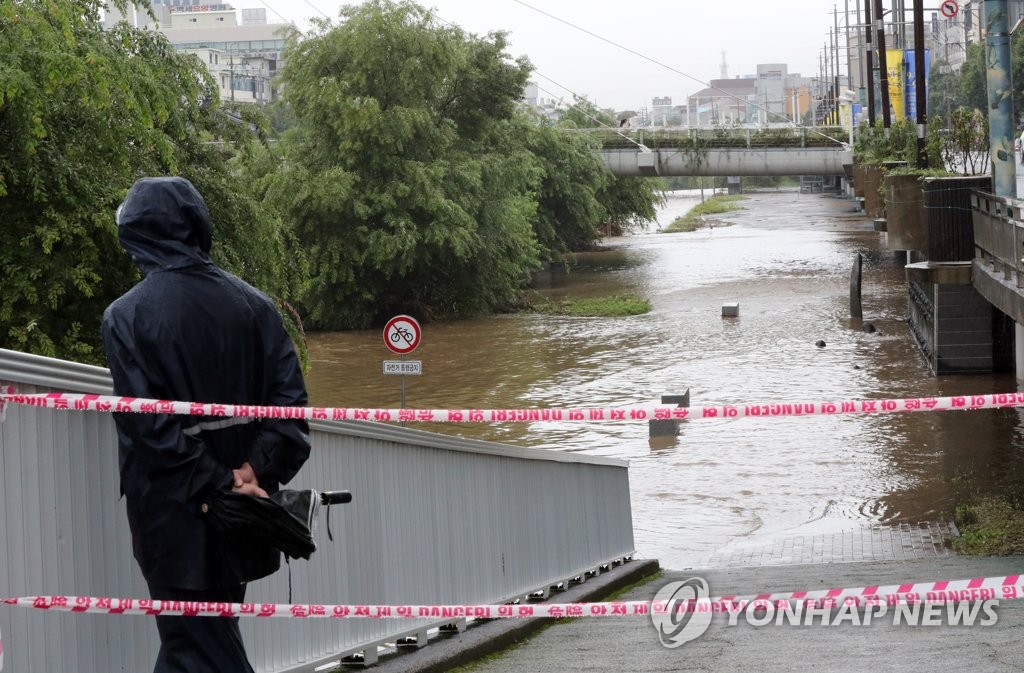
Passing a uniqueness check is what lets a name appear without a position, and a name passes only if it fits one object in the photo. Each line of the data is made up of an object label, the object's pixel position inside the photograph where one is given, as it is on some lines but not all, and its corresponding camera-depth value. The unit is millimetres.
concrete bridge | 59719
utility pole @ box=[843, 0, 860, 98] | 82312
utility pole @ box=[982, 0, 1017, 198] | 20438
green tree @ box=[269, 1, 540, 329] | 36656
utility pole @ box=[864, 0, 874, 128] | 51094
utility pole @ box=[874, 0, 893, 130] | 39809
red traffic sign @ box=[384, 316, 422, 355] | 21062
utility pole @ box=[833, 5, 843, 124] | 91962
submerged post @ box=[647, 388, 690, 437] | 21281
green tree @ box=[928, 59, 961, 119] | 89750
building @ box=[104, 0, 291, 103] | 139600
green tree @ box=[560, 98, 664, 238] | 62812
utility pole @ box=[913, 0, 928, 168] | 30981
